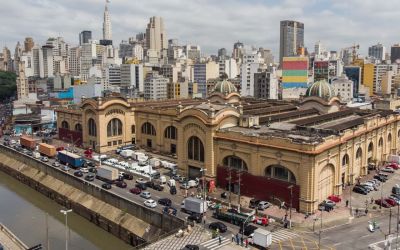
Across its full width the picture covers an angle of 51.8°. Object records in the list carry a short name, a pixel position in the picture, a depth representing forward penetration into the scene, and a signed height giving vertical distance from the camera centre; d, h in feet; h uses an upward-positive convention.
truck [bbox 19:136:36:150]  351.05 -51.55
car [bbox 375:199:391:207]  202.59 -60.77
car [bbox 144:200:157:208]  202.22 -59.88
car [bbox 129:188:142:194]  226.17 -59.87
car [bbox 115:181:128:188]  238.07 -59.24
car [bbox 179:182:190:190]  233.27 -59.70
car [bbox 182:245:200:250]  154.36 -62.19
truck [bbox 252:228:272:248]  155.94 -59.92
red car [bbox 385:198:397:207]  203.29 -60.37
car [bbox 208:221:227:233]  175.01 -61.82
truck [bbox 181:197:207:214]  188.65 -57.46
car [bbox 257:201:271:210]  198.20 -60.25
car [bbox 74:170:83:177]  263.49 -58.59
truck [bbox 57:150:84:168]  283.38 -53.80
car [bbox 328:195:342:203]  206.49 -59.41
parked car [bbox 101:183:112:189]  233.76 -59.07
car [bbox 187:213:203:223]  185.06 -61.44
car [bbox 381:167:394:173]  261.11 -57.24
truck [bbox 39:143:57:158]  321.11 -53.39
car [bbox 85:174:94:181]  252.95 -58.75
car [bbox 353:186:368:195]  220.84 -59.46
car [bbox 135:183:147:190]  234.38 -59.38
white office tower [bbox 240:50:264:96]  650.30 -13.39
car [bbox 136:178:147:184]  242.72 -59.35
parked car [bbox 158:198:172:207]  205.98 -60.20
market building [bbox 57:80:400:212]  199.41 -35.00
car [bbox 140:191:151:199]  217.54 -59.85
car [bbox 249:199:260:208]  202.10 -60.26
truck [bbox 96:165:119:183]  246.58 -55.51
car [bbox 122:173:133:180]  255.35 -58.57
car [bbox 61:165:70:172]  278.75 -58.68
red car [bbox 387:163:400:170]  268.37 -56.36
